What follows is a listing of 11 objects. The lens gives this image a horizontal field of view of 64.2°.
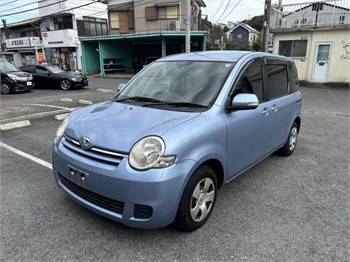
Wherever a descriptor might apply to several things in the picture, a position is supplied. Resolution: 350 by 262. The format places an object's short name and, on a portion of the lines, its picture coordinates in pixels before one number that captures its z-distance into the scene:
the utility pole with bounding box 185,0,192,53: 12.53
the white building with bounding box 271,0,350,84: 14.39
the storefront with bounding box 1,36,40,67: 29.84
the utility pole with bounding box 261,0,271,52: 13.79
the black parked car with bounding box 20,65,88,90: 14.11
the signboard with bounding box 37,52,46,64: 26.87
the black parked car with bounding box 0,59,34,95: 12.56
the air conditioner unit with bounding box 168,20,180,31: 21.86
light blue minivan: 2.21
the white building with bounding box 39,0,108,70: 26.34
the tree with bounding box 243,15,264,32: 54.87
